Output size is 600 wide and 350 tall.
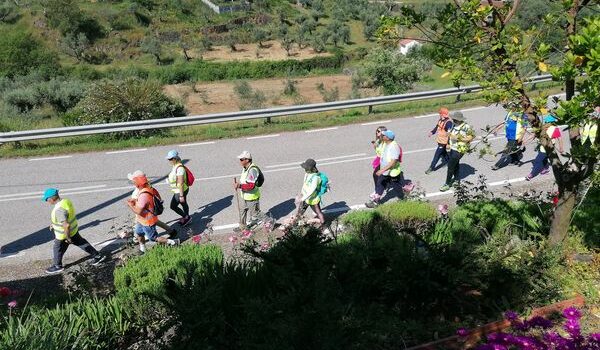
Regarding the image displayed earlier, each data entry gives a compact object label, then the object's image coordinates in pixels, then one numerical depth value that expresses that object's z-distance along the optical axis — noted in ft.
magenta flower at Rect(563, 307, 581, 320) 14.32
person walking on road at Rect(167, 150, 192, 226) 31.63
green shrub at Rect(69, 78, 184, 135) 57.41
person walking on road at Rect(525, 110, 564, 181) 37.63
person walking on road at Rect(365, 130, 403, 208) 32.78
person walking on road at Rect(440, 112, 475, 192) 35.42
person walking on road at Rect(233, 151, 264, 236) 30.48
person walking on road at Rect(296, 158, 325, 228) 29.78
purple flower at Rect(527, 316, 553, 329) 14.14
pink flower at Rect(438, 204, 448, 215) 25.88
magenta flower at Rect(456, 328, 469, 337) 14.87
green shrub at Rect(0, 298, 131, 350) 15.40
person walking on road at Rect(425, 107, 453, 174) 38.50
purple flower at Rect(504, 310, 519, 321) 14.89
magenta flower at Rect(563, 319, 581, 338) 13.59
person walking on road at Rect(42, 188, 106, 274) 27.22
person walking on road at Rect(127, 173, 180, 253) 27.99
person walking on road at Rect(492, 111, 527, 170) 37.99
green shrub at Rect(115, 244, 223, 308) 19.83
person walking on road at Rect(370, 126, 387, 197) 33.94
